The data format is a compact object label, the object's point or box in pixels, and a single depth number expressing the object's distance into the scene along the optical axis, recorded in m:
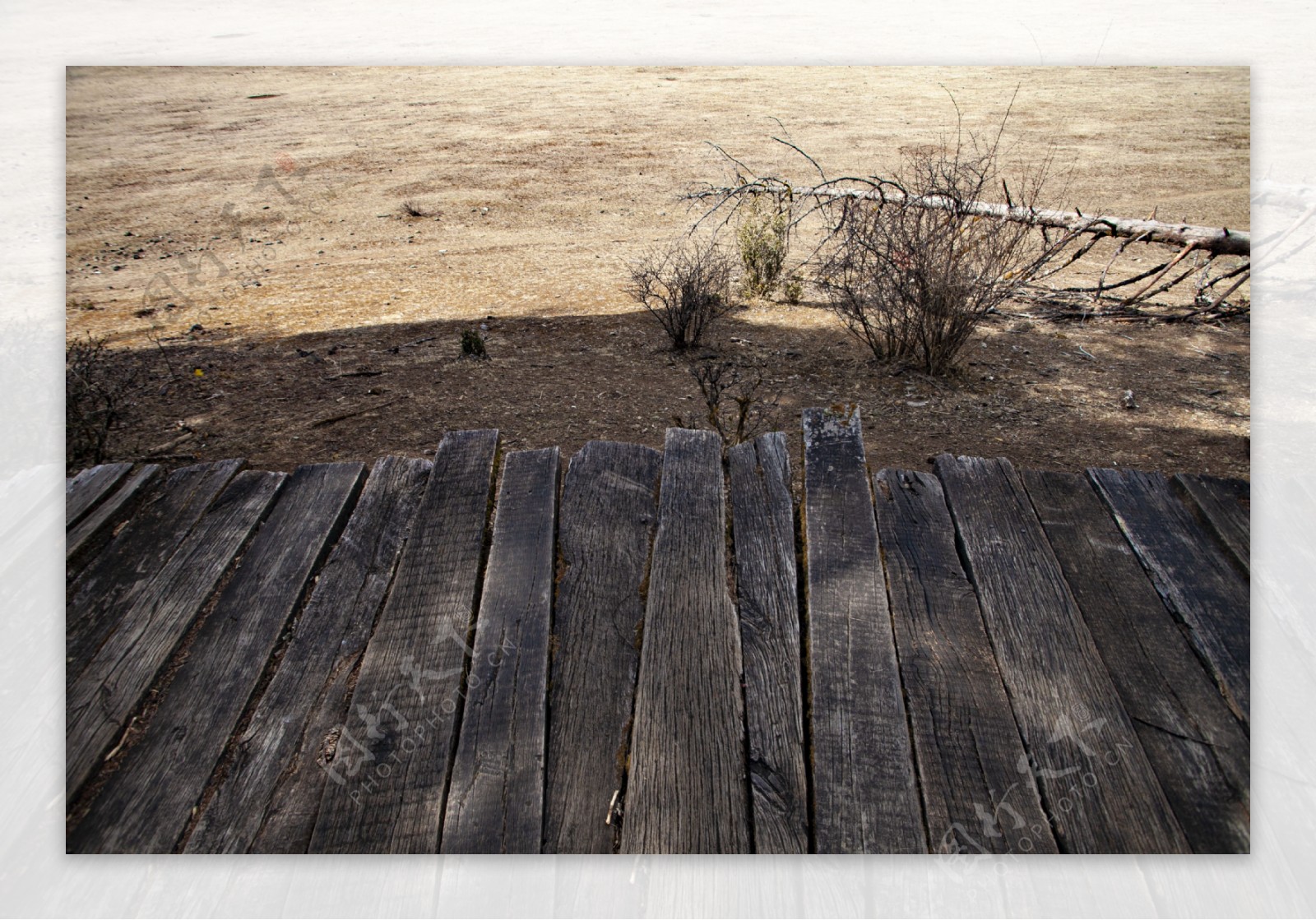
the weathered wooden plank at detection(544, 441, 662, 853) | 1.41
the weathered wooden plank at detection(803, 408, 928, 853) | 1.40
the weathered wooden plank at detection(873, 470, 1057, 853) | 1.44
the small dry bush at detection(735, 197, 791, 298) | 5.35
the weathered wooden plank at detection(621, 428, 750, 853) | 1.40
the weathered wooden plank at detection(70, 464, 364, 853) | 1.46
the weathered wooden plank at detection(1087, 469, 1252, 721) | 1.71
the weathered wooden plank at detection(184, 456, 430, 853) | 1.42
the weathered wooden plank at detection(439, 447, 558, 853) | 1.39
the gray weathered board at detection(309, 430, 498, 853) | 1.40
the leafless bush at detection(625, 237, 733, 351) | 4.72
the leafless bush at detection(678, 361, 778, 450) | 3.76
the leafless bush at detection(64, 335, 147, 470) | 3.30
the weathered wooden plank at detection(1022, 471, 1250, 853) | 1.48
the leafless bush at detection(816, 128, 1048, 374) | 4.28
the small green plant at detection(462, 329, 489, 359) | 4.53
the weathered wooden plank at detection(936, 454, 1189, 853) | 1.45
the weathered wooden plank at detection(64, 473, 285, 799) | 1.60
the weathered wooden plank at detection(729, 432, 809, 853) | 1.41
